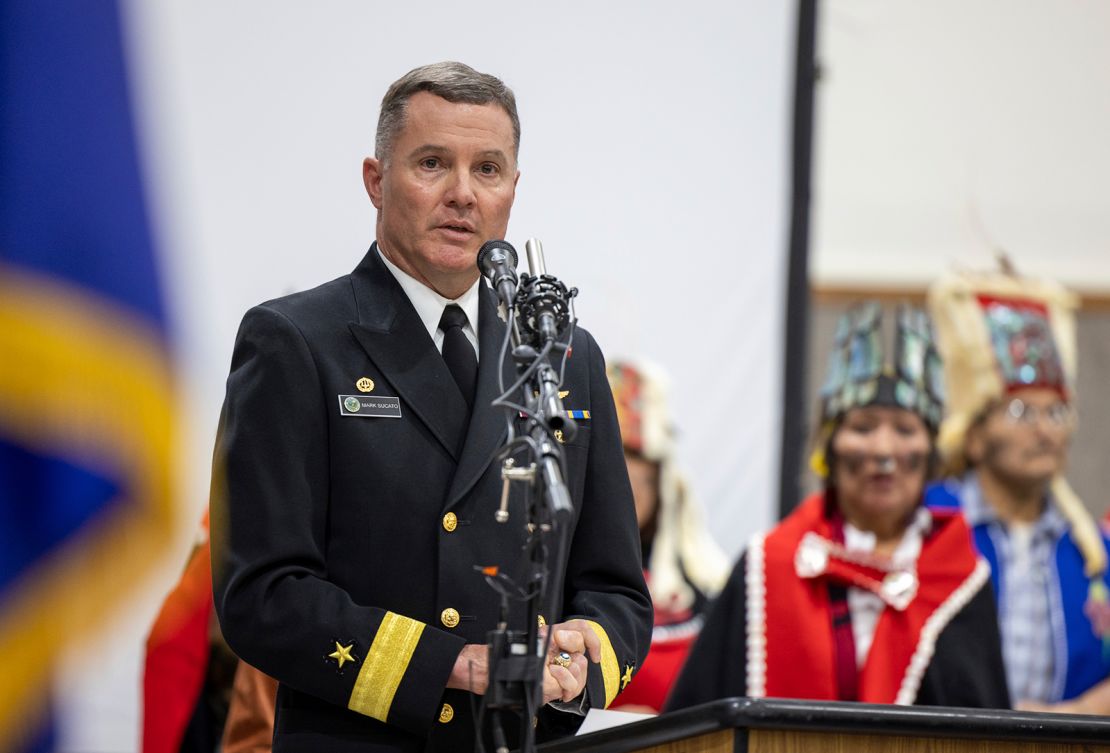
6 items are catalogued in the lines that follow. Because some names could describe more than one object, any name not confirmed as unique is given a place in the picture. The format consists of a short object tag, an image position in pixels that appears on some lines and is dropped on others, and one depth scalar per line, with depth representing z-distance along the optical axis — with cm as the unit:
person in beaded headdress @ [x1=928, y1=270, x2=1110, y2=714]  1209
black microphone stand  727
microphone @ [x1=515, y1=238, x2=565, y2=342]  733
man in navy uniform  743
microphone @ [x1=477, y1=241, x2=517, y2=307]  737
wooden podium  742
